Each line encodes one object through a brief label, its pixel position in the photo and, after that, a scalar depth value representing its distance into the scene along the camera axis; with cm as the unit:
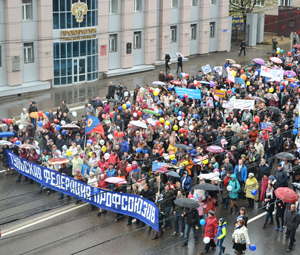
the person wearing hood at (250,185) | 1969
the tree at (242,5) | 5588
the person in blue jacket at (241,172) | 2034
